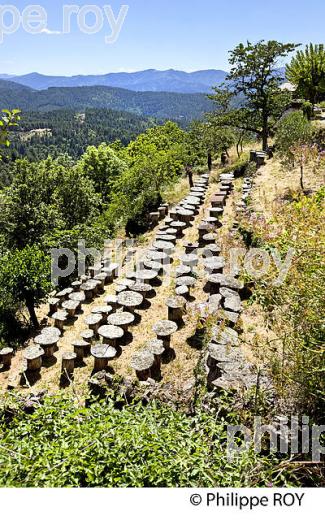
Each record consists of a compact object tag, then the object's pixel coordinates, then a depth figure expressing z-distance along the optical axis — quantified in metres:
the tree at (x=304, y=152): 12.12
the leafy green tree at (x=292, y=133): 12.38
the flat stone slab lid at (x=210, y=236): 11.91
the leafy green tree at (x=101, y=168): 30.09
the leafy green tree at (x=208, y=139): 21.77
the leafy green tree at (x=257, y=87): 19.42
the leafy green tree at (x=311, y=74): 25.70
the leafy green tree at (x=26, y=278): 10.92
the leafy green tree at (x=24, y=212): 16.28
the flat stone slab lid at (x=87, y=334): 8.73
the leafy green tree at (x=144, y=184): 17.81
